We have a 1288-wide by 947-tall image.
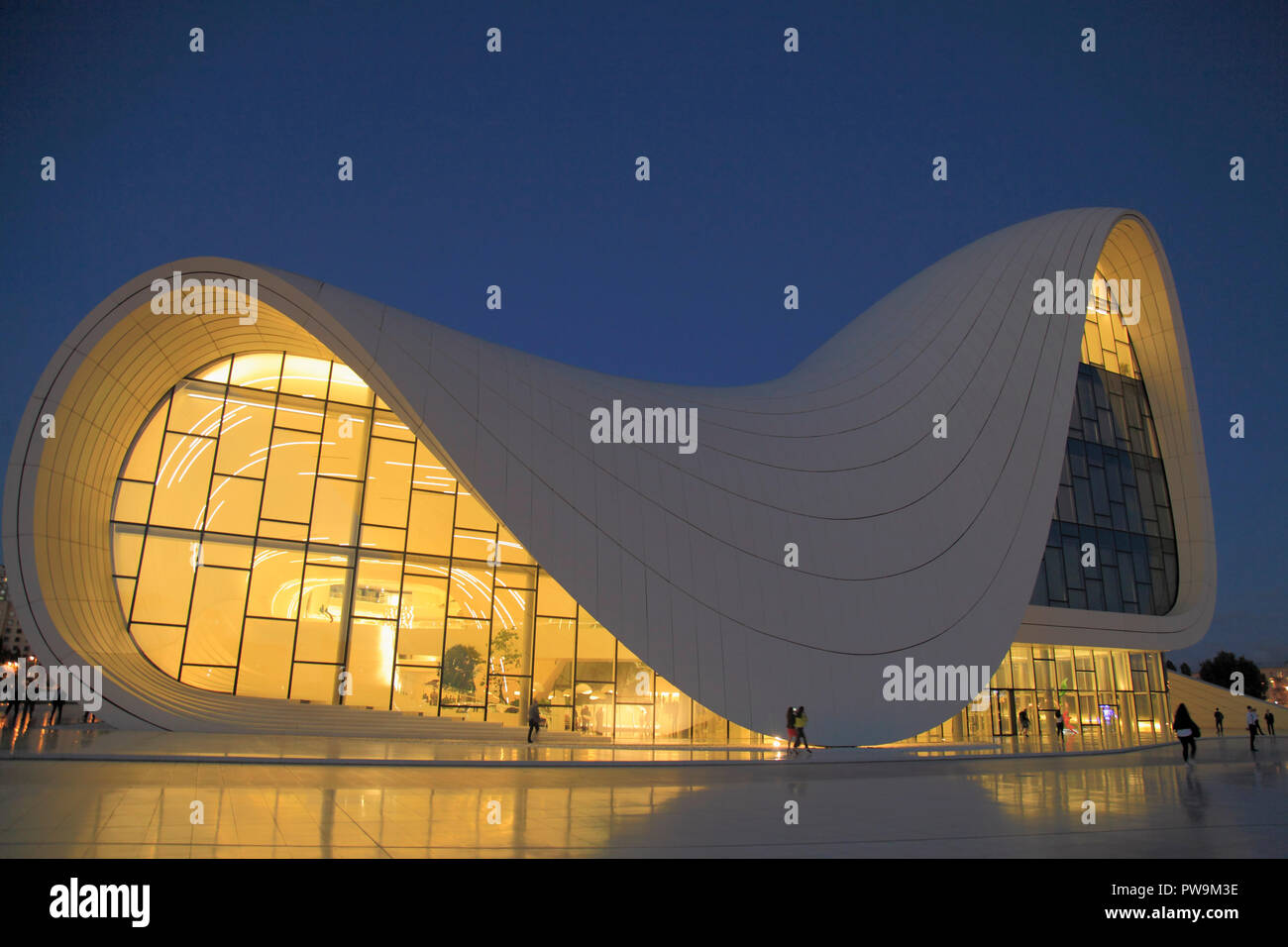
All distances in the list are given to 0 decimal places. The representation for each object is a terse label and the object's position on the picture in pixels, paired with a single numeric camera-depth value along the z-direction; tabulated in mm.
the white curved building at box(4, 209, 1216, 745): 17297
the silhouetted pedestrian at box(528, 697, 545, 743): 18391
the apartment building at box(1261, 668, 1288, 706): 126938
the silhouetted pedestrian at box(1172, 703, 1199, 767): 16234
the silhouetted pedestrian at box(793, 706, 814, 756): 16125
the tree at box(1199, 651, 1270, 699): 77188
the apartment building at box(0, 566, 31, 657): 130250
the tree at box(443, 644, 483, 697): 21250
